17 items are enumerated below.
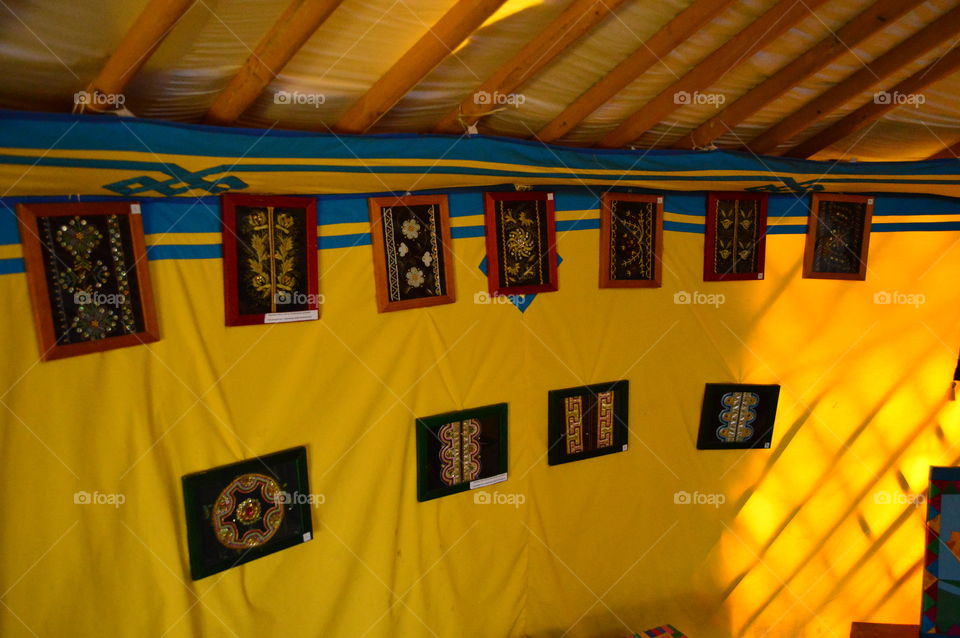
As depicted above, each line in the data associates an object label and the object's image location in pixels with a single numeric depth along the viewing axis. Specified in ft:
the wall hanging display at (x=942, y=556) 13.50
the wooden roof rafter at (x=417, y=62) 7.13
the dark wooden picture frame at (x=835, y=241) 12.60
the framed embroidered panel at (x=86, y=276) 6.93
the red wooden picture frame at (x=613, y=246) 11.21
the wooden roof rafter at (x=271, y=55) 6.54
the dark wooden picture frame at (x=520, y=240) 10.28
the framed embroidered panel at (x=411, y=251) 9.35
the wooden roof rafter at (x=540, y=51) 7.64
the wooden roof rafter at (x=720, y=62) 8.51
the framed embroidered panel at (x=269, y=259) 8.22
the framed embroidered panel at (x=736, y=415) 12.59
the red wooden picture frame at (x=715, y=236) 12.01
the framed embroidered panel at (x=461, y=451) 10.16
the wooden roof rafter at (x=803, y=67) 8.79
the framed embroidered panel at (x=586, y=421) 11.41
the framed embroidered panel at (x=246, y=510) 8.35
